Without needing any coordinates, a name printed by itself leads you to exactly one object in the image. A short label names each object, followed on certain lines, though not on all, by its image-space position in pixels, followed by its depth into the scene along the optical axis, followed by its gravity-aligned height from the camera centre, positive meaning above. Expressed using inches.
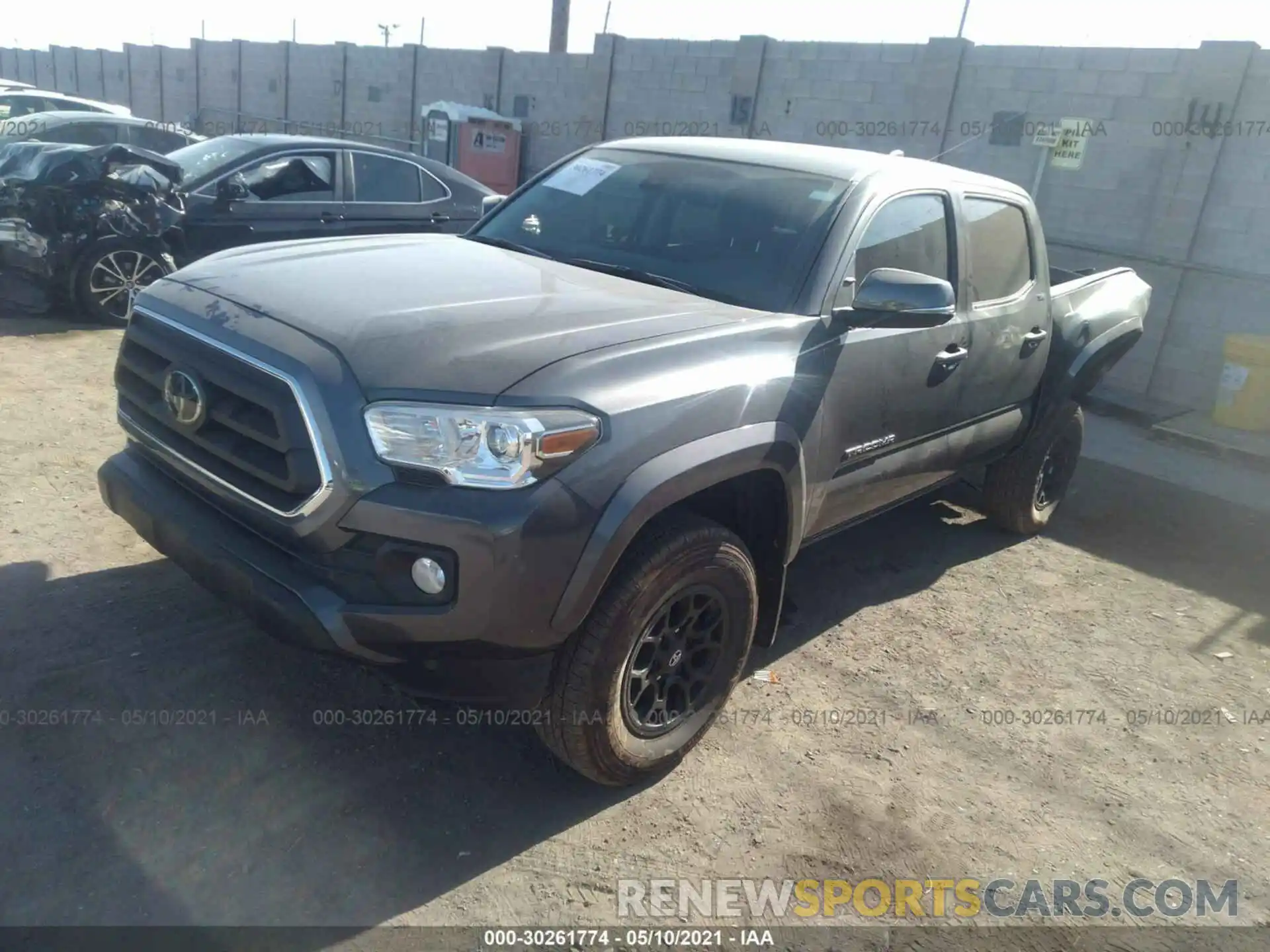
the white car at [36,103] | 519.5 -36.8
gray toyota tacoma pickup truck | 99.6 -33.4
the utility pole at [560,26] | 783.1 +50.9
